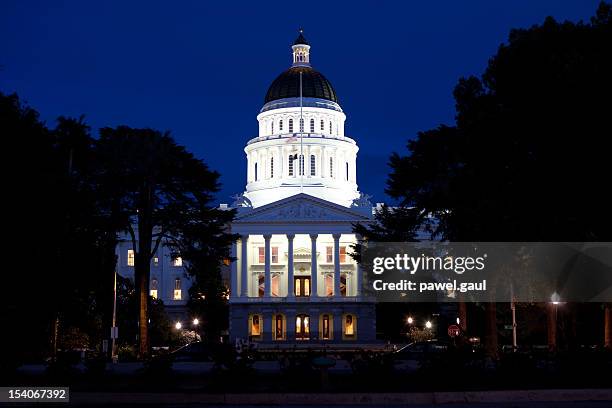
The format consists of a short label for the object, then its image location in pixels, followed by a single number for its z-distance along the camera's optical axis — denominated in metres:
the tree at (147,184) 58.19
